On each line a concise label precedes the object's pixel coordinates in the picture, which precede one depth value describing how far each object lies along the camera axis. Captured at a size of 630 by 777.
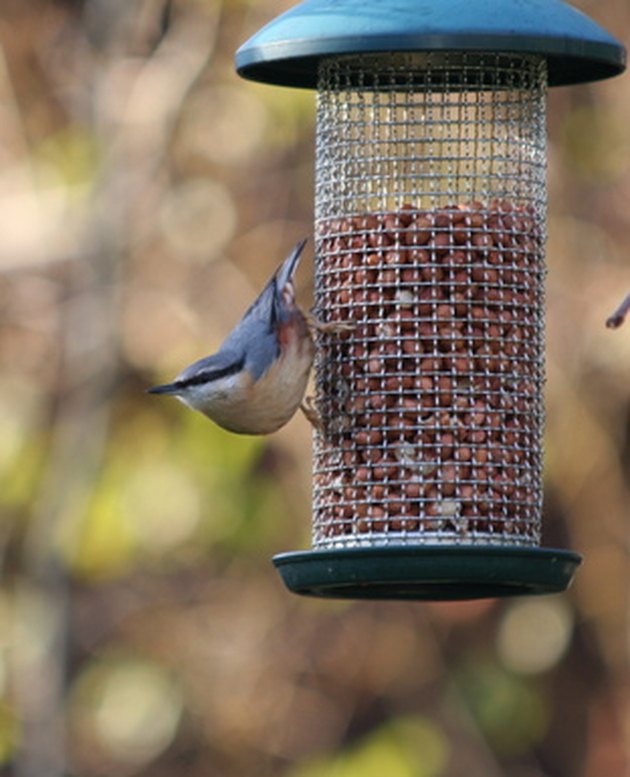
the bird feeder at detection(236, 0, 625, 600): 12.02
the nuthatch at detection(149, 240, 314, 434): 12.55
